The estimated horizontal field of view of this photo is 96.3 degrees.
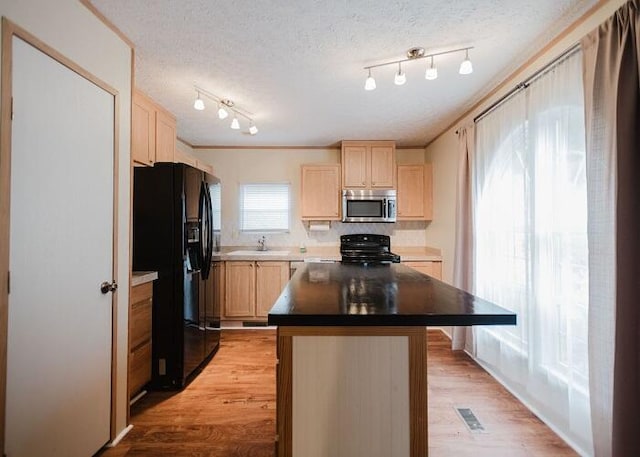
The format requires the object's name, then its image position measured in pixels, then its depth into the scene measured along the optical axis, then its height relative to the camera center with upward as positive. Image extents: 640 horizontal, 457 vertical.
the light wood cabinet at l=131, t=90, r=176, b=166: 2.41 +0.92
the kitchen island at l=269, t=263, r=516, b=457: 1.03 -0.57
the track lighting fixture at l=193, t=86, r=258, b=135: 2.52 +1.26
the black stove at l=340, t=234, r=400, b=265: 4.11 -0.21
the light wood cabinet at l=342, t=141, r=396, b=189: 3.95 +0.93
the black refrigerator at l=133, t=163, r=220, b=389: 2.33 -0.18
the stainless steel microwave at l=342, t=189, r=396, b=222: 3.92 +0.37
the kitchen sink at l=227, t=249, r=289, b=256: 3.81 -0.30
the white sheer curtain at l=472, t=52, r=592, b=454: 1.63 -0.09
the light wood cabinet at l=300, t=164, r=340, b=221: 4.05 +0.60
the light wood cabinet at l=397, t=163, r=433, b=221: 4.08 +0.57
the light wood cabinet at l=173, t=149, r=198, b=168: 3.06 +0.82
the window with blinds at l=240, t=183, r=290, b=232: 4.31 +0.36
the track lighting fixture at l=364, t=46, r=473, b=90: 1.89 +1.23
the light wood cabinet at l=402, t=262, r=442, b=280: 3.66 -0.46
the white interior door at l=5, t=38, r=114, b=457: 1.20 -0.14
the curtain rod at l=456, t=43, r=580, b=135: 1.65 +1.06
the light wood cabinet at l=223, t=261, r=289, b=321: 3.72 -0.72
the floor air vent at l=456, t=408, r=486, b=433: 1.85 -1.27
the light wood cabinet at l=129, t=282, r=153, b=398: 2.07 -0.79
